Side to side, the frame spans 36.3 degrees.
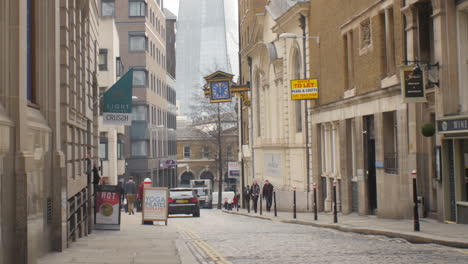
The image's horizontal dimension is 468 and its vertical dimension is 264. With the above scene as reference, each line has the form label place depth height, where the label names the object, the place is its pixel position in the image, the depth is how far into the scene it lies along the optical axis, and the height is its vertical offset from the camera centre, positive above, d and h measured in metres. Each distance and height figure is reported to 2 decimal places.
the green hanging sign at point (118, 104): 24.20 +2.13
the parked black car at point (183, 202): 35.16 -1.84
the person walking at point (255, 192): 38.72 -1.62
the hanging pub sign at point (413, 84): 18.44 +1.97
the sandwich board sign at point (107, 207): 21.80 -1.25
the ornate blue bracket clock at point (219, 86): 48.09 +5.26
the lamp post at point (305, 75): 34.09 +4.16
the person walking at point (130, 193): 35.22 -1.36
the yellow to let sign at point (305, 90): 31.36 +3.20
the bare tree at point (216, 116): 73.47 +5.24
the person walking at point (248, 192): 40.62 -1.84
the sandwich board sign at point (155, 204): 25.33 -1.38
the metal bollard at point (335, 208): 21.69 -1.42
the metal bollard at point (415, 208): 16.02 -1.07
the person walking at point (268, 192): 37.44 -1.51
